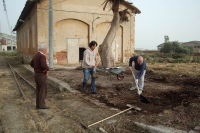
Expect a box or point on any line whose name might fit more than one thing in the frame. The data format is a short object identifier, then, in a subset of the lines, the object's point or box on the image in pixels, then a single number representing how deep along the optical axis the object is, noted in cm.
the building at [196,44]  6339
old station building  1820
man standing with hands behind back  561
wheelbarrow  951
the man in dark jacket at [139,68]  679
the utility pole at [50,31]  1485
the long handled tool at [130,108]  466
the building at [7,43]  7593
